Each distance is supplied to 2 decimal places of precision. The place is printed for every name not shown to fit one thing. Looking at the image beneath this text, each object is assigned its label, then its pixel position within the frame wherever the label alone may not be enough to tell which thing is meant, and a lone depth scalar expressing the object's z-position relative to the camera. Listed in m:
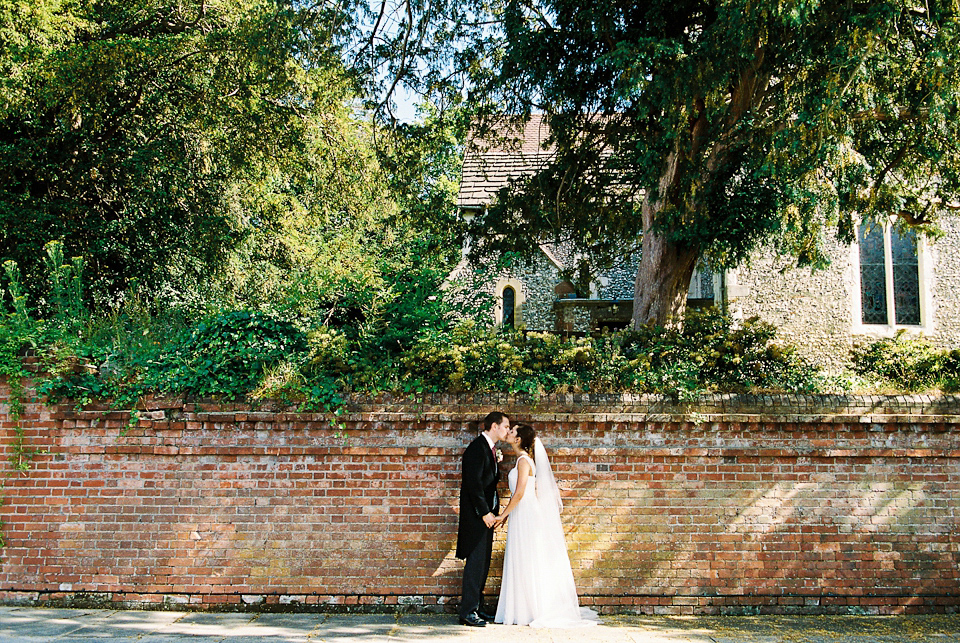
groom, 6.76
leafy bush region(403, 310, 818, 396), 7.38
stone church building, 17.16
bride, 6.77
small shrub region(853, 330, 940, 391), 7.96
